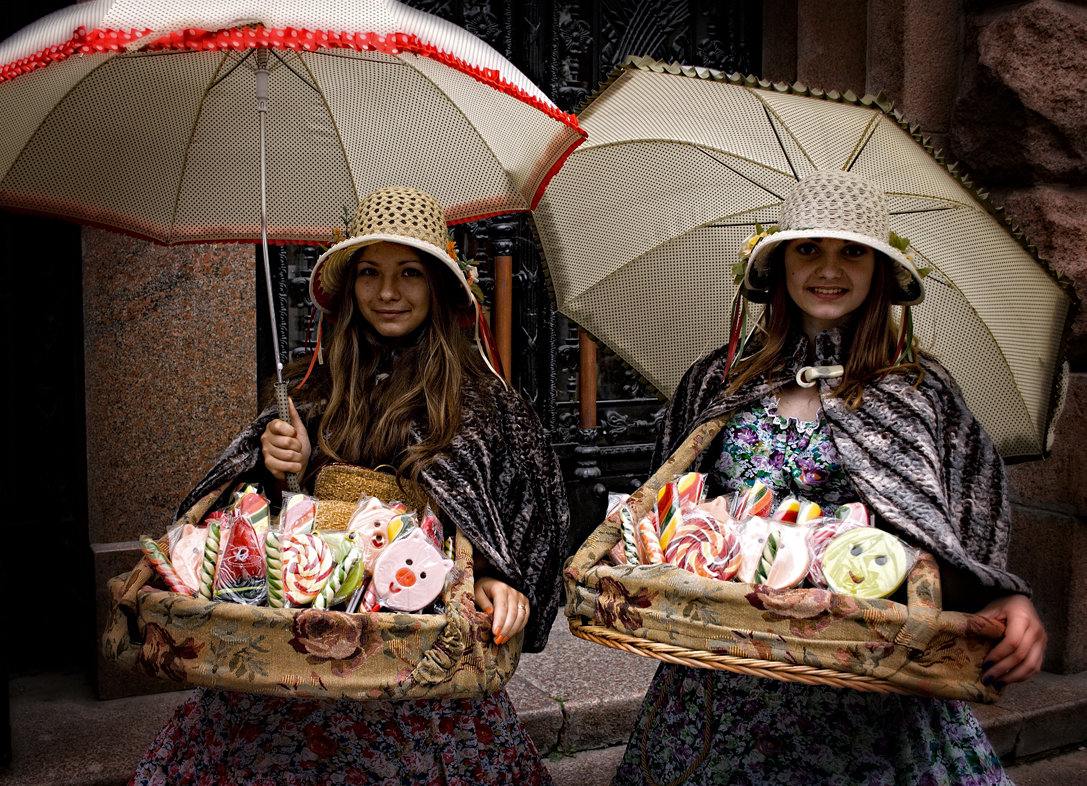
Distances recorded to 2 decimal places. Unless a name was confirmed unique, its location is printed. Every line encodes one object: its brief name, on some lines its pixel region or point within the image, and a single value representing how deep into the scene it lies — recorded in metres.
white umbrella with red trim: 2.54
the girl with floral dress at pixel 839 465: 2.18
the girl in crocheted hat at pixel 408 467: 2.25
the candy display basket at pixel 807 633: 1.78
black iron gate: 4.45
